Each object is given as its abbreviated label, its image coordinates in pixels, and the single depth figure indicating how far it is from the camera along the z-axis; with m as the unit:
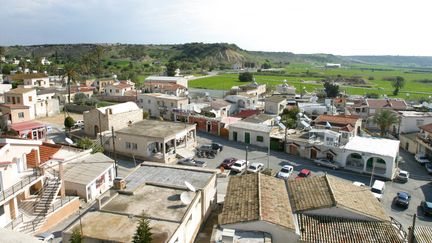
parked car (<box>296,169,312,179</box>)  34.75
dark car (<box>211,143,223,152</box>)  42.87
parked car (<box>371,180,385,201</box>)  30.28
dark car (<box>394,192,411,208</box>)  29.06
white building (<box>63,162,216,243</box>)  16.64
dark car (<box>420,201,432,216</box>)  27.89
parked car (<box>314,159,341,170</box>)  38.19
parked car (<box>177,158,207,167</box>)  37.16
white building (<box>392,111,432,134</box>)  51.16
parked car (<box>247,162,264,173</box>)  35.88
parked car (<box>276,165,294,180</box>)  34.38
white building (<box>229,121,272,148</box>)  44.75
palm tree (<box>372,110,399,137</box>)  50.81
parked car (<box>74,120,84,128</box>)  51.91
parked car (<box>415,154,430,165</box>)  40.77
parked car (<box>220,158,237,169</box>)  37.34
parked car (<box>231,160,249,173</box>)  36.19
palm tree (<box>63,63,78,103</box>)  70.96
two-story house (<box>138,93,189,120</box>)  58.62
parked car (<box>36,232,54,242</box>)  21.23
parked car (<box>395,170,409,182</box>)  35.19
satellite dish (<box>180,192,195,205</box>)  19.23
